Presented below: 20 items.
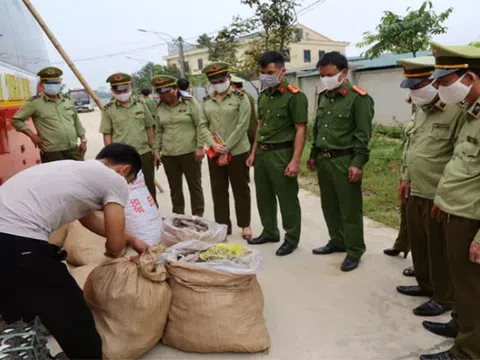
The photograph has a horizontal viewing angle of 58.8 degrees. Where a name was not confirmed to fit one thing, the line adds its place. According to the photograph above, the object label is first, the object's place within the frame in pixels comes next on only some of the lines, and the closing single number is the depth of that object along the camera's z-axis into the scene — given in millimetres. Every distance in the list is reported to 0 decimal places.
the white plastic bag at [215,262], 2264
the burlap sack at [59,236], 3326
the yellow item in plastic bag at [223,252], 2391
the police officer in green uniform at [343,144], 3125
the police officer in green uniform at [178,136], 4227
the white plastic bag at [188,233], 3127
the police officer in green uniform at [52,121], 4453
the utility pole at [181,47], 24112
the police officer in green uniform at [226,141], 3881
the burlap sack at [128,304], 2168
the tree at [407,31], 8992
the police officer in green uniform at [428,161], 2455
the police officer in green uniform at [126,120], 4371
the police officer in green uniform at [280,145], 3463
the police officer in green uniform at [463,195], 1973
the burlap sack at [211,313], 2238
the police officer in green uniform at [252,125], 4276
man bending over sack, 1748
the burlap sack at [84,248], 2967
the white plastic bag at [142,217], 3281
